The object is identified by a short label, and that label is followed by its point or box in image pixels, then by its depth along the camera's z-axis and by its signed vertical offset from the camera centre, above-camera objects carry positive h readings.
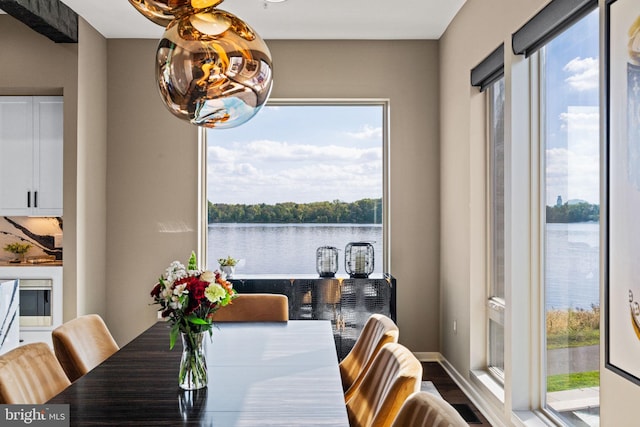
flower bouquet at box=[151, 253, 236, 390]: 2.04 -0.35
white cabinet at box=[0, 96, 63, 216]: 4.57 +0.36
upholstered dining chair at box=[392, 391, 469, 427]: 1.38 -0.50
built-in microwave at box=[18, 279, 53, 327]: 4.45 -0.71
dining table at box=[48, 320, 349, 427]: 1.76 -0.63
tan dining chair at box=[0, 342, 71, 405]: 2.01 -0.61
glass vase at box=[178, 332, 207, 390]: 2.04 -0.54
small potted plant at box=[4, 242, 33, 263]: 4.75 -0.32
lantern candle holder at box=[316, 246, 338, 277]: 4.91 -0.42
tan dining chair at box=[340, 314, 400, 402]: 2.55 -0.66
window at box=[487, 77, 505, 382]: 3.79 -0.13
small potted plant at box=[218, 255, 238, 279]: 4.87 -0.45
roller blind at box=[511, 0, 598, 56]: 2.52 +0.89
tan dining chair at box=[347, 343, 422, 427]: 1.80 -0.60
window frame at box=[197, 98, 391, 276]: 5.10 +0.39
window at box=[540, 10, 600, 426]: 2.60 -0.03
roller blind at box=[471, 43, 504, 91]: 3.48 +0.91
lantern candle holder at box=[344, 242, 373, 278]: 4.90 -0.40
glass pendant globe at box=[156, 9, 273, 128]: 1.82 +0.47
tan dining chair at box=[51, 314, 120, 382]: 2.62 -0.64
